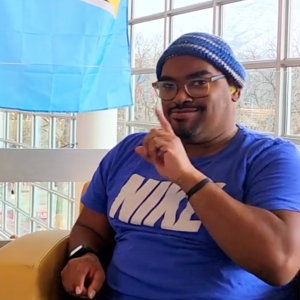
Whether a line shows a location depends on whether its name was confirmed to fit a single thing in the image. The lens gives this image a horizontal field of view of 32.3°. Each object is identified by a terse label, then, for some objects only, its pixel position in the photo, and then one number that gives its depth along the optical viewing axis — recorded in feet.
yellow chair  4.52
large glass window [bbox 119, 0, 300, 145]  9.17
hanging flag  7.43
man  3.86
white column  11.62
